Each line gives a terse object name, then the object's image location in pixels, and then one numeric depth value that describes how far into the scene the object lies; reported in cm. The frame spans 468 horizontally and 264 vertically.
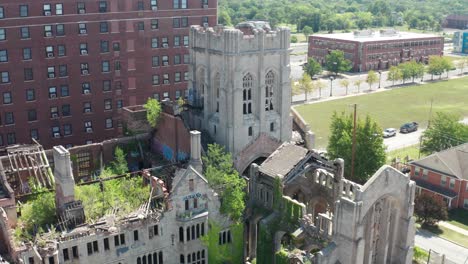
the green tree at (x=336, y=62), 18375
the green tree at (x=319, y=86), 15612
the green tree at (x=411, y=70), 17400
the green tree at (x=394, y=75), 17125
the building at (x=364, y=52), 19438
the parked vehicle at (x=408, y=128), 11800
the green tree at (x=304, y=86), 14875
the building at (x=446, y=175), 7819
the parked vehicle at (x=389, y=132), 11438
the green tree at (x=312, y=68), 17900
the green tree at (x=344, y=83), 15875
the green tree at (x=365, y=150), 7556
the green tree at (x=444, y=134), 9288
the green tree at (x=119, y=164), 5756
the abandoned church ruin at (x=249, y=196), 4553
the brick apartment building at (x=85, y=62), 8206
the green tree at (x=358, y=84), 16209
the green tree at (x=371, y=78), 16362
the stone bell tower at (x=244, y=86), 5570
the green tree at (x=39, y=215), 4681
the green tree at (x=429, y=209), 6975
